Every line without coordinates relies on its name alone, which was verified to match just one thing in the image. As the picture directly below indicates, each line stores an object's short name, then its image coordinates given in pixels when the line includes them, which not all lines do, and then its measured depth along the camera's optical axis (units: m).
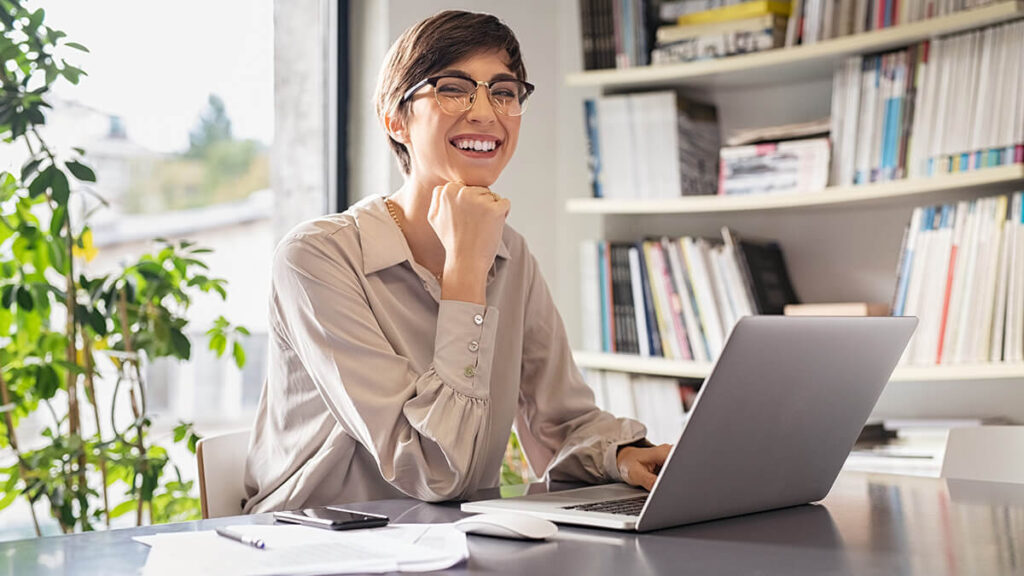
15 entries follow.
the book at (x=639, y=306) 2.75
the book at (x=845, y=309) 2.38
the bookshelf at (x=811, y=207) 2.32
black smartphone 1.00
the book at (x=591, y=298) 2.84
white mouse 0.94
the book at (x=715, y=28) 2.59
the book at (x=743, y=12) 2.60
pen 0.91
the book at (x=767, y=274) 2.62
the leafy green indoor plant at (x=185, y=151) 2.40
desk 0.85
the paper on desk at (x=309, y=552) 0.82
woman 1.31
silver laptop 0.97
